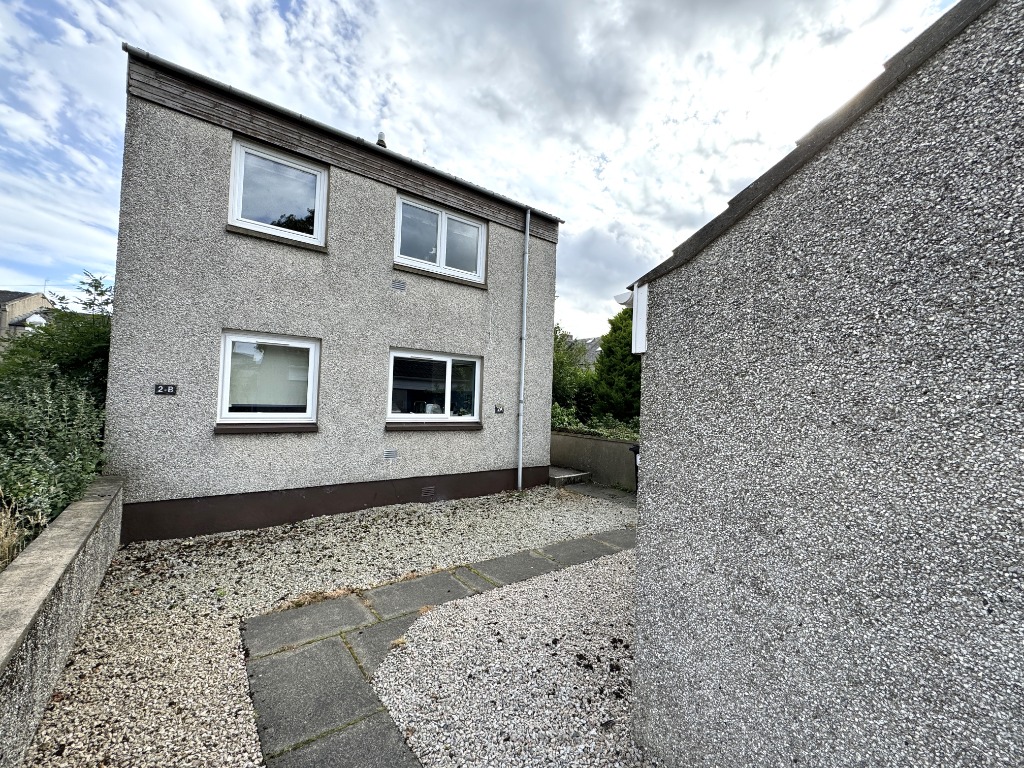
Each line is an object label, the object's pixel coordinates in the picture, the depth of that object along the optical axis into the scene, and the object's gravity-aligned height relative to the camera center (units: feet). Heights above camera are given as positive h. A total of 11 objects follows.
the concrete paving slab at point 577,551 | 16.03 -5.90
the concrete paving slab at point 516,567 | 14.26 -5.90
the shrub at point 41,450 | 10.68 -2.14
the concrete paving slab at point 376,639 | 9.66 -5.94
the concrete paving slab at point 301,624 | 10.31 -5.99
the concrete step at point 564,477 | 28.68 -5.33
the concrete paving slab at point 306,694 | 7.66 -5.95
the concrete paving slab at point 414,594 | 12.06 -5.93
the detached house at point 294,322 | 16.62 +3.08
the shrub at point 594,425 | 32.35 -2.29
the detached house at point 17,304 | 93.97 +17.12
